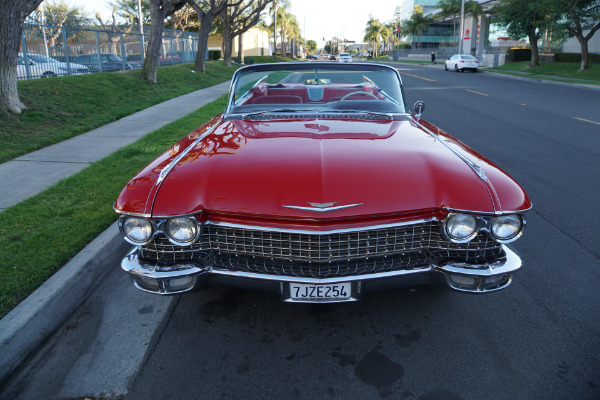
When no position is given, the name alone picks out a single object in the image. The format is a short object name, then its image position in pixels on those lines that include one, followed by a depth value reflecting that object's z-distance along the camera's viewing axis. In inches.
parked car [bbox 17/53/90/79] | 534.9
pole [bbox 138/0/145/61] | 875.1
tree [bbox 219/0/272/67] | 1267.2
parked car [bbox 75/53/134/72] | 677.9
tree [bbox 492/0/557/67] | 1230.7
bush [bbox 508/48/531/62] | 1601.9
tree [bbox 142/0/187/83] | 606.2
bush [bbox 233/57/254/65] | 1560.0
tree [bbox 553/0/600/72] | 1024.9
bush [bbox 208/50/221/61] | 1798.7
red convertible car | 94.8
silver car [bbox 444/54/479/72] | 1402.6
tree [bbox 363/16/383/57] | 4635.1
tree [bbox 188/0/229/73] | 916.6
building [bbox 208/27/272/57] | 2235.5
